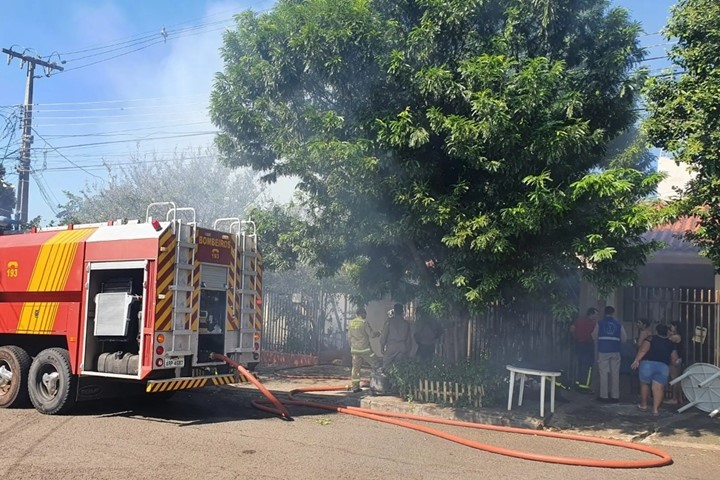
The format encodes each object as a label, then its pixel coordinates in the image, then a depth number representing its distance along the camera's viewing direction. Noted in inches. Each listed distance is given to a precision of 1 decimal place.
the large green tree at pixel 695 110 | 312.2
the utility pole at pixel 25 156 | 852.6
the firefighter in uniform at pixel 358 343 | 457.1
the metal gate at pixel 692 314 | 434.6
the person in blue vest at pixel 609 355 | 437.7
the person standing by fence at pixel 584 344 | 464.8
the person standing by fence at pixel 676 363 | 409.1
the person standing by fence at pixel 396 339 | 466.6
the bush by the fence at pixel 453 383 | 388.8
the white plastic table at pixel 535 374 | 364.8
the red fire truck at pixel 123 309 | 338.3
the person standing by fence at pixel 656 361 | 395.2
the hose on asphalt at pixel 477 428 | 277.3
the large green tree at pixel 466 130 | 329.1
